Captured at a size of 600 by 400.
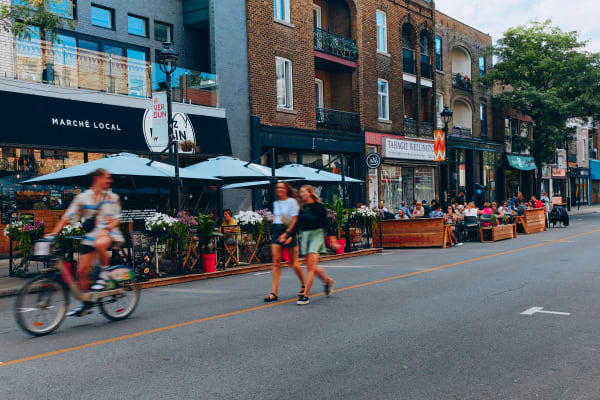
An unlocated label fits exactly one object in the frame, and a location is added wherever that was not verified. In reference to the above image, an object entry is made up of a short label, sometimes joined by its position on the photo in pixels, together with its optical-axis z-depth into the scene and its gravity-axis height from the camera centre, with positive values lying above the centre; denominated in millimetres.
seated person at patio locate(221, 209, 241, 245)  13948 -676
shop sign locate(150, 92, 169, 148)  14320 +2193
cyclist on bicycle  7043 -196
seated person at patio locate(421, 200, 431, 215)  24261 -409
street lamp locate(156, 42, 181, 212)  13258 +2807
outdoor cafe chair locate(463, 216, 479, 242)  20688 -1023
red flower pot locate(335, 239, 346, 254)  16467 -1248
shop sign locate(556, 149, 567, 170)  47375 +2985
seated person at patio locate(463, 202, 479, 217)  21016 -475
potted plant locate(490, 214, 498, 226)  20781 -805
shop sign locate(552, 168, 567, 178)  49566 +2001
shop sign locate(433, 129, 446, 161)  27525 +2671
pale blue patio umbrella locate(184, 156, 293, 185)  15367 +940
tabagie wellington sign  28969 +2621
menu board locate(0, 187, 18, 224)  15129 +153
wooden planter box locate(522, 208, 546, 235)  24125 -1046
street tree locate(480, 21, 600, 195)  35781 +7539
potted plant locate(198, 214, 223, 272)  12820 -762
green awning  41750 +2542
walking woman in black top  8820 -382
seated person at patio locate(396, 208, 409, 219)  20828 -503
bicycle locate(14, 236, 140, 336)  6609 -1024
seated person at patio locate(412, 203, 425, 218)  21625 -438
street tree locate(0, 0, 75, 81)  10762 +3571
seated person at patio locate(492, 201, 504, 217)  22761 -535
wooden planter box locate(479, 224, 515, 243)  20516 -1261
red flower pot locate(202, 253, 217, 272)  12812 -1250
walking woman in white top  8633 -378
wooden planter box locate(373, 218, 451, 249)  18578 -1084
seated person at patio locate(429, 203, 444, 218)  20125 -485
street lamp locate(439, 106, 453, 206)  23897 +3497
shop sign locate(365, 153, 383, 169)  24953 +1720
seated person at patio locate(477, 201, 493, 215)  21705 -524
